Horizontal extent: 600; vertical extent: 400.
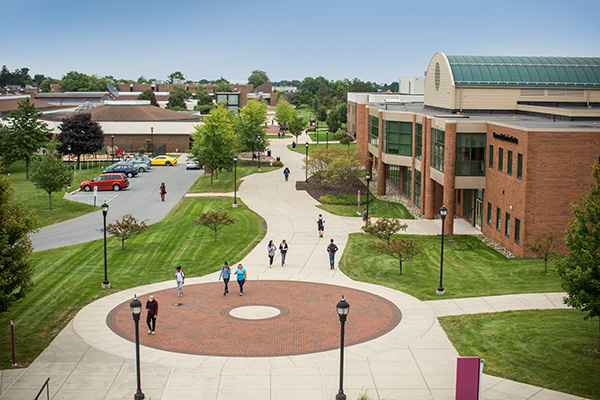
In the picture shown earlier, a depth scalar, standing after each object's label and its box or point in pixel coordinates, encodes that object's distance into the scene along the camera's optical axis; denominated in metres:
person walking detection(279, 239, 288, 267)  33.25
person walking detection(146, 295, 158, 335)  22.89
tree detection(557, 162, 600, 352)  18.73
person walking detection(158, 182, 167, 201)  53.78
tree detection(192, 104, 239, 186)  62.12
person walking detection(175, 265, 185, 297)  27.56
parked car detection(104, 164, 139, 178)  67.31
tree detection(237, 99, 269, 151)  81.31
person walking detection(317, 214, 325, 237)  39.53
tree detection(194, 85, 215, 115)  145.70
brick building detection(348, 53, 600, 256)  33.59
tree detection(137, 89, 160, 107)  155.07
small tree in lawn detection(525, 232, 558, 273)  31.11
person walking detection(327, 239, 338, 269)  32.41
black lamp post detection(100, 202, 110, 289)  28.97
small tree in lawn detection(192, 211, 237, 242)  37.84
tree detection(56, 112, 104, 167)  76.38
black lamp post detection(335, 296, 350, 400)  17.78
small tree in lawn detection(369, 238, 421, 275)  31.73
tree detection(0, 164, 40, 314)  20.28
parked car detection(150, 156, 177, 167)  78.00
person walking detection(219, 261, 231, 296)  27.77
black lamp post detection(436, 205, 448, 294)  28.02
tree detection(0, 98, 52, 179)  68.81
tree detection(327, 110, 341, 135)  121.94
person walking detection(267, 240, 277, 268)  33.16
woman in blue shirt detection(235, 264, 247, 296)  27.61
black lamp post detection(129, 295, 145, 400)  17.84
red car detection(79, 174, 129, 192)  58.91
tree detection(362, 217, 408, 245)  35.84
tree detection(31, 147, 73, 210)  48.97
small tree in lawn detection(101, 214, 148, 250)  35.31
